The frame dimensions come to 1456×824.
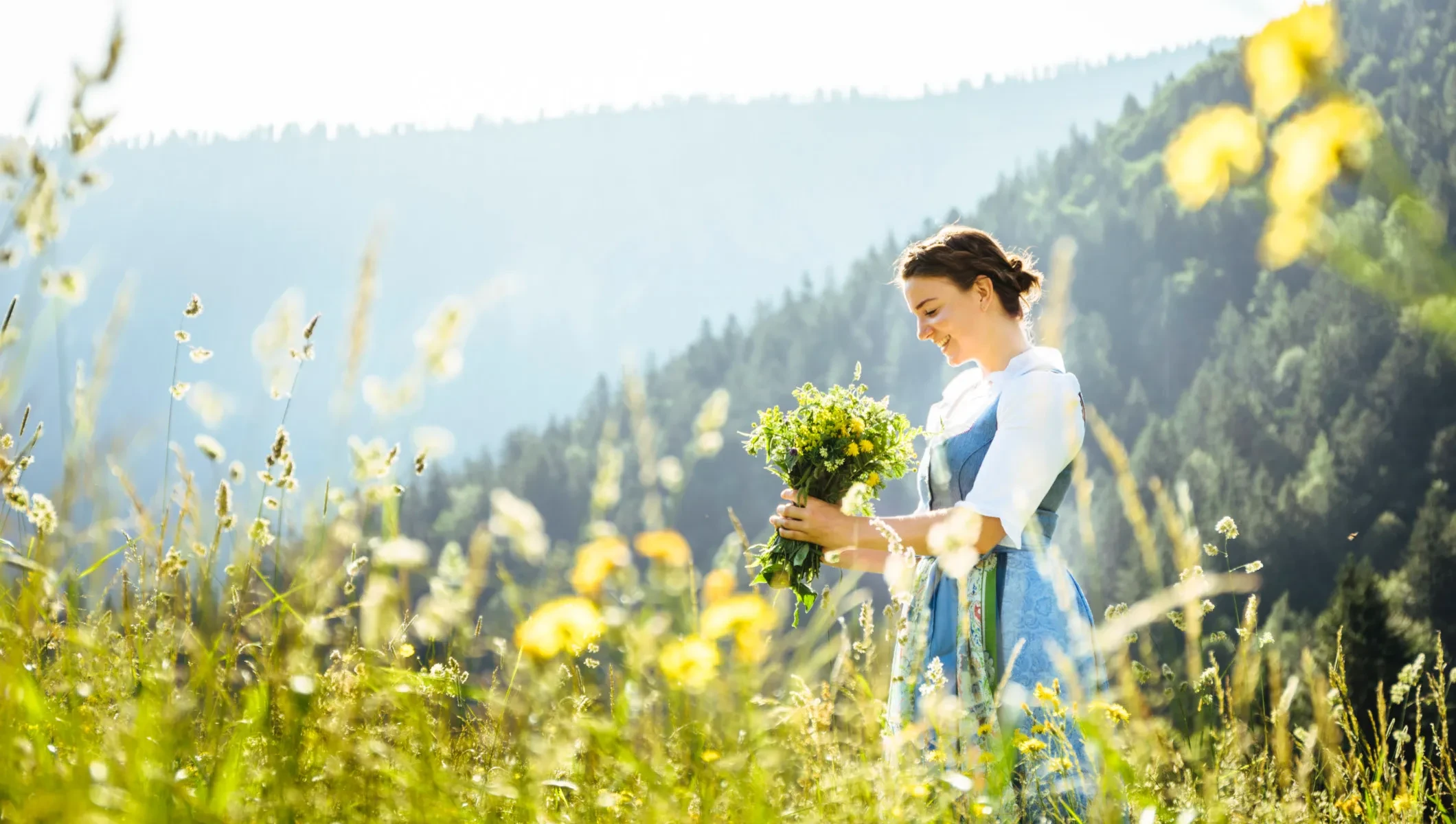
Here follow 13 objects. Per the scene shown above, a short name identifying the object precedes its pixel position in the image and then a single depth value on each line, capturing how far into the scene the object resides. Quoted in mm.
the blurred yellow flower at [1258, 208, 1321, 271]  1695
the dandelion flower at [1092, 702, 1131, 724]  4329
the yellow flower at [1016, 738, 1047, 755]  4265
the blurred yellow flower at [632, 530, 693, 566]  3118
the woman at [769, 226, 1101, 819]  4831
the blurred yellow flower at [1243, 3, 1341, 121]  1869
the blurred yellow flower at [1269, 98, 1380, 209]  1868
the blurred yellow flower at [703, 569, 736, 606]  3469
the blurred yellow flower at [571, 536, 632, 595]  3248
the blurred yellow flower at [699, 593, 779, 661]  3465
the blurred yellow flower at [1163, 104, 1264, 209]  2105
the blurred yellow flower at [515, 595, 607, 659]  3300
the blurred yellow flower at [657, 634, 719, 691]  3273
